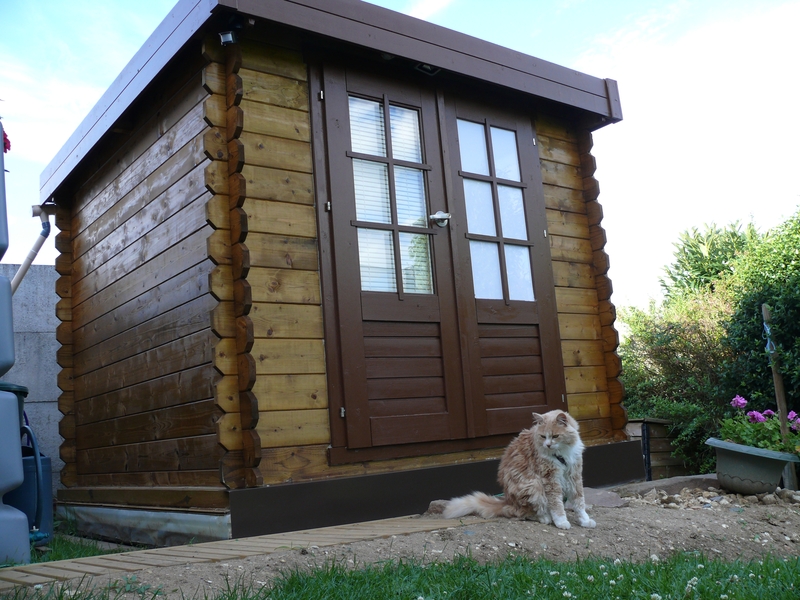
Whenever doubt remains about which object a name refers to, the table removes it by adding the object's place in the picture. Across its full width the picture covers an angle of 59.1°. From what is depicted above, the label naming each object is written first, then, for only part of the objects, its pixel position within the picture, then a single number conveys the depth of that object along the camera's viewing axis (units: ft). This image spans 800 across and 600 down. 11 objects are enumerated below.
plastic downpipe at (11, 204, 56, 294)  21.57
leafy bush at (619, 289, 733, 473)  26.12
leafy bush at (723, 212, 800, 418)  23.71
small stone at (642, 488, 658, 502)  16.86
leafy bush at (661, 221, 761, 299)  46.55
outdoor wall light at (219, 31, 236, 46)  14.24
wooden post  17.78
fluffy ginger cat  12.59
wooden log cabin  14.14
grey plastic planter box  16.71
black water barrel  16.21
